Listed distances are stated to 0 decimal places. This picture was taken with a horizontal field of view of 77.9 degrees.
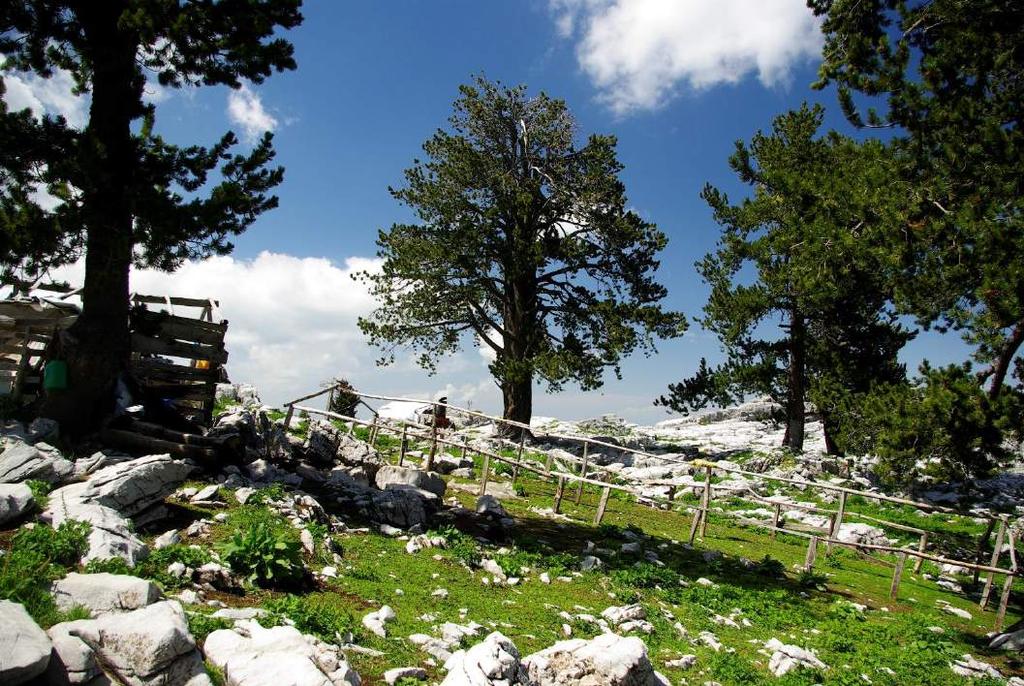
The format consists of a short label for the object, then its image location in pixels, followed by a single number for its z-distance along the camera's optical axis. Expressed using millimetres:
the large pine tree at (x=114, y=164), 11792
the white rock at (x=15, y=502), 7407
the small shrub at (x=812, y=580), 12469
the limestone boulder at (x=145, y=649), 4590
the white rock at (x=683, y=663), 7387
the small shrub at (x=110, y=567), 6473
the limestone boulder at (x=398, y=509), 12117
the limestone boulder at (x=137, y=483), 8578
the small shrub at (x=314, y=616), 6328
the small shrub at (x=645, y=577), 10648
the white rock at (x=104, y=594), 5461
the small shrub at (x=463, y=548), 10359
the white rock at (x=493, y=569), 10022
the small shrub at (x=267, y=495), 10680
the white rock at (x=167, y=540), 7941
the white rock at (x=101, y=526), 6922
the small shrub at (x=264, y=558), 7602
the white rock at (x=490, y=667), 4957
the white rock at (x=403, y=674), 5625
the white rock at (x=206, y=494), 10391
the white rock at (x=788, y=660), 7590
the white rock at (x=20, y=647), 3826
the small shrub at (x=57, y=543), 6594
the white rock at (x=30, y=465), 9094
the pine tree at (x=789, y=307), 24688
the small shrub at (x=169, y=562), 6863
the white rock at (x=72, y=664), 4223
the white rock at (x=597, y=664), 5387
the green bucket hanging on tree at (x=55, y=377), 12625
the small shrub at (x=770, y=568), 12987
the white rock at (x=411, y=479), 14727
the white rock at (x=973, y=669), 8615
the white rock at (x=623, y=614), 8609
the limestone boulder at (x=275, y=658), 4711
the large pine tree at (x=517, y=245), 25672
